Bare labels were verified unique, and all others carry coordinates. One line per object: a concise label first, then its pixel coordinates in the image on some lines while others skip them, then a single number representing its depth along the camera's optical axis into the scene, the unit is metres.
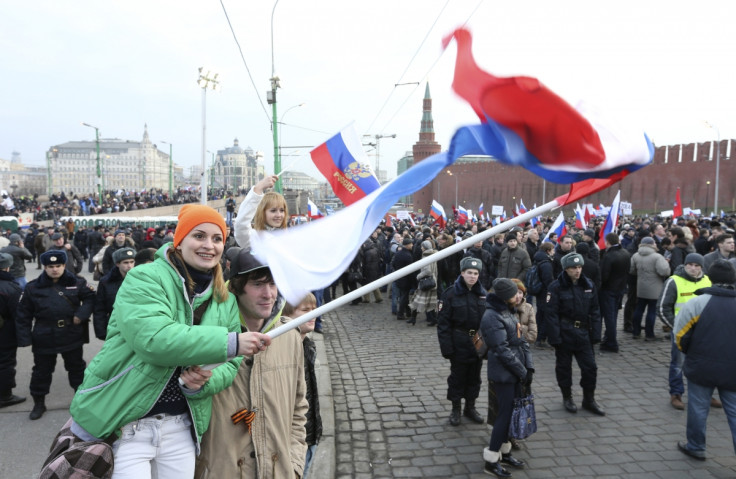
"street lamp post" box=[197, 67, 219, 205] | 16.17
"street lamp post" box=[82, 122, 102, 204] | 32.88
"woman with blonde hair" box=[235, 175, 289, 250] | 3.71
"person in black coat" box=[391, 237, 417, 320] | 10.43
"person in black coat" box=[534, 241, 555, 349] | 8.05
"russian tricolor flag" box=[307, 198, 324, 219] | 15.31
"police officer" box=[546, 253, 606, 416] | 5.48
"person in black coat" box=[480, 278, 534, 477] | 4.23
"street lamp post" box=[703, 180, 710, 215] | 50.67
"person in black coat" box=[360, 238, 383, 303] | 11.82
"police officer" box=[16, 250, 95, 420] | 5.18
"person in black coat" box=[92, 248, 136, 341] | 5.38
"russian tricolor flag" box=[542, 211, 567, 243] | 12.42
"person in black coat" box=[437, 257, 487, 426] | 5.24
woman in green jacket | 1.76
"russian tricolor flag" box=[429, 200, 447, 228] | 18.05
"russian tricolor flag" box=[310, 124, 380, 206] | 5.79
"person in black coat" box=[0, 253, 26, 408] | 5.36
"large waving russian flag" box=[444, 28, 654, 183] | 1.99
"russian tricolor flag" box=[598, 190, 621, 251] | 9.55
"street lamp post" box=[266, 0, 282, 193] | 18.06
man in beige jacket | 2.16
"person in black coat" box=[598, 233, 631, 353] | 8.07
